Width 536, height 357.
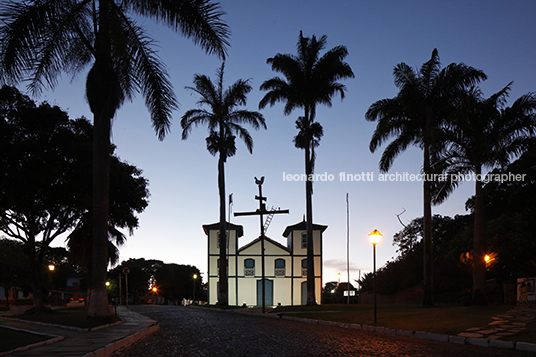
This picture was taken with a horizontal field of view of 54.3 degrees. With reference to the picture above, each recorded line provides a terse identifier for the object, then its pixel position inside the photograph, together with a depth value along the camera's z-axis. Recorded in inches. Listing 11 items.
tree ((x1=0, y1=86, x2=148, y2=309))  820.6
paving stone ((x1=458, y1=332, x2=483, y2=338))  477.6
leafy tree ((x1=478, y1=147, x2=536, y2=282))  1274.6
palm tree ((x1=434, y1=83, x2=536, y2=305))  841.5
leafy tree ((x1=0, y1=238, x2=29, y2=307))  1588.3
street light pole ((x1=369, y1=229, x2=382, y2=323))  741.3
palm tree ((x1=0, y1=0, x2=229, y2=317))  545.3
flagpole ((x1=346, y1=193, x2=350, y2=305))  1681.8
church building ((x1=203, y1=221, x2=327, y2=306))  2223.2
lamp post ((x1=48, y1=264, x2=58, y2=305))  1370.8
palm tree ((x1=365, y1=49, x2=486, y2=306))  999.6
